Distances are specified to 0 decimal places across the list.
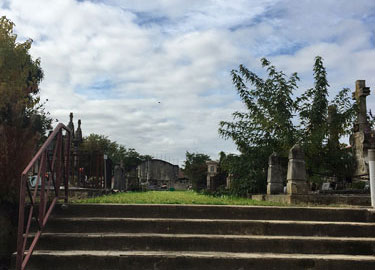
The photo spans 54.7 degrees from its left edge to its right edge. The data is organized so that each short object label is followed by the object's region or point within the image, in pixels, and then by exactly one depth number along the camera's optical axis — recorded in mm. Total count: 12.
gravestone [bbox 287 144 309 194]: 8195
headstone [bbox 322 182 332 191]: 14328
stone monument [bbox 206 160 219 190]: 47875
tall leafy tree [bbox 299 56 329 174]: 12411
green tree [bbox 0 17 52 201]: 5352
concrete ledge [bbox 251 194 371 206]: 7828
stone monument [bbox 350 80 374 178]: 13977
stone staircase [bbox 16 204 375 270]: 4688
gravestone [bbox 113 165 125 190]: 21117
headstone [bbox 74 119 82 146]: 31959
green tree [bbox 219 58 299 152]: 12914
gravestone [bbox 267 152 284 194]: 10273
